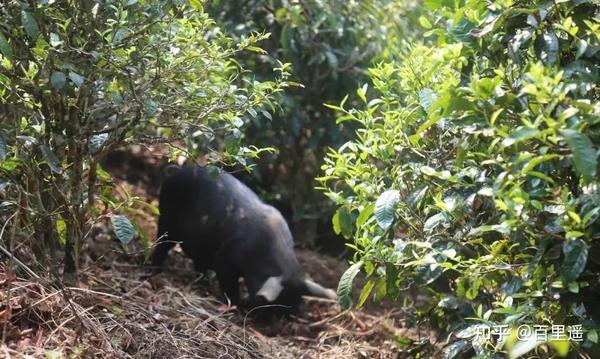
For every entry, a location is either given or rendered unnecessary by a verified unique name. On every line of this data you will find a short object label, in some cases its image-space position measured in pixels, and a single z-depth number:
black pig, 6.00
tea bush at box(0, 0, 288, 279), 3.67
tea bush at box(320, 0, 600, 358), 2.79
